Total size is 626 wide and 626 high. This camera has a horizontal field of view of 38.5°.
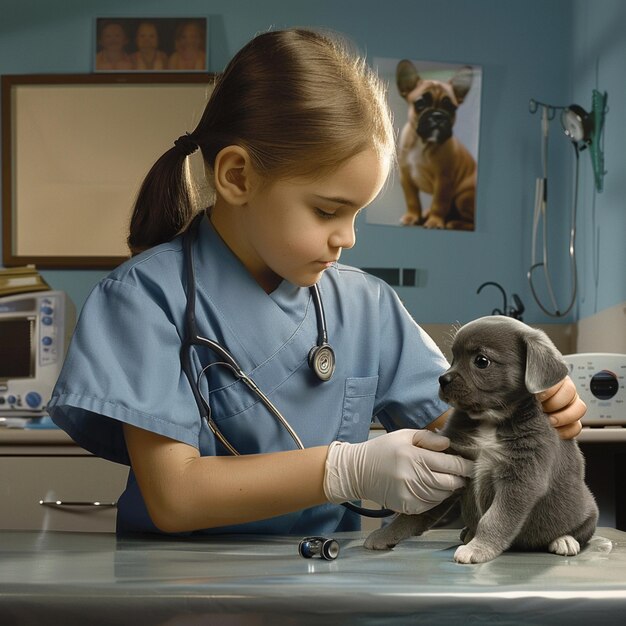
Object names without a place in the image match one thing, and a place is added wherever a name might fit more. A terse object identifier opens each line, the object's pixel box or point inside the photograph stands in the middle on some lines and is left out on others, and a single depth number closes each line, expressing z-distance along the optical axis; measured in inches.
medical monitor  93.5
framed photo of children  113.3
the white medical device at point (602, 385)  82.1
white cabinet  83.3
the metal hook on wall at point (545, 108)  109.7
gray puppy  31.6
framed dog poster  110.7
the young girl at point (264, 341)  36.5
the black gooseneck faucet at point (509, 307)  104.2
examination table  23.6
